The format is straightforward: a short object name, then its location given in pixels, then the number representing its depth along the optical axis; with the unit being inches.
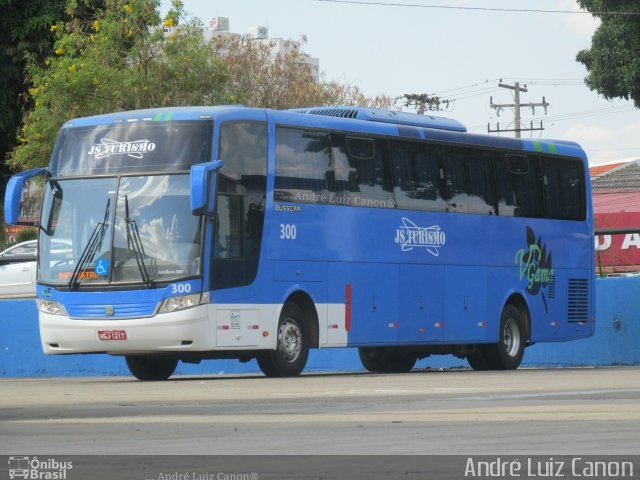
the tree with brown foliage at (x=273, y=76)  2060.8
